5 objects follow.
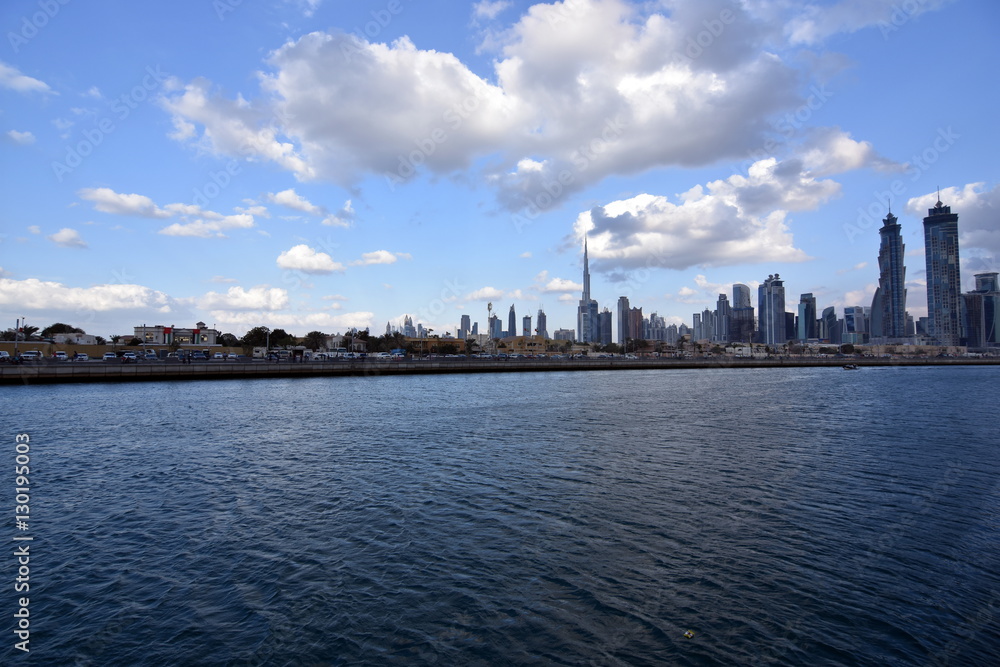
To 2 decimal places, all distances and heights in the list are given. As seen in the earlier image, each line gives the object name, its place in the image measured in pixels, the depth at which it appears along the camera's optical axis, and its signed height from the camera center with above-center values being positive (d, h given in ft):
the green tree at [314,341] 596.29 +10.86
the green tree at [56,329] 483.92 +25.48
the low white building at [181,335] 484.74 +17.72
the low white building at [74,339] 436.15 +13.76
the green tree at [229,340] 543.80 +12.67
